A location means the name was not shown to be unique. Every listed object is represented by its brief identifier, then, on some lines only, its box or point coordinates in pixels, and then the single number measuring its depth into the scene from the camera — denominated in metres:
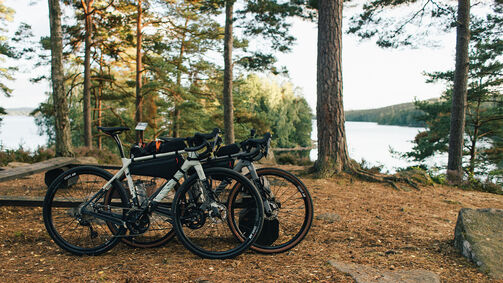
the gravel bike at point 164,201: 2.83
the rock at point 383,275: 2.48
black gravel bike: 2.96
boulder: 2.73
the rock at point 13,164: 8.10
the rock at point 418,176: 7.29
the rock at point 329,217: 4.22
